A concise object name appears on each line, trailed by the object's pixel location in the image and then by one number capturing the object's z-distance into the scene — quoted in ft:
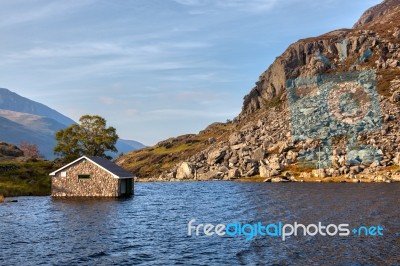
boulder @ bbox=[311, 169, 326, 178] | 428.56
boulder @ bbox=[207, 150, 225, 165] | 597.52
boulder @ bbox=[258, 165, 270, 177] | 483.51
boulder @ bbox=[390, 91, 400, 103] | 529.04
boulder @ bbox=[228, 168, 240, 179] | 515.91
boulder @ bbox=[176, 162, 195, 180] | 593.83
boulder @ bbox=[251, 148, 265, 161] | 529.86
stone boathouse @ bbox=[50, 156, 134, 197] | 248.52
